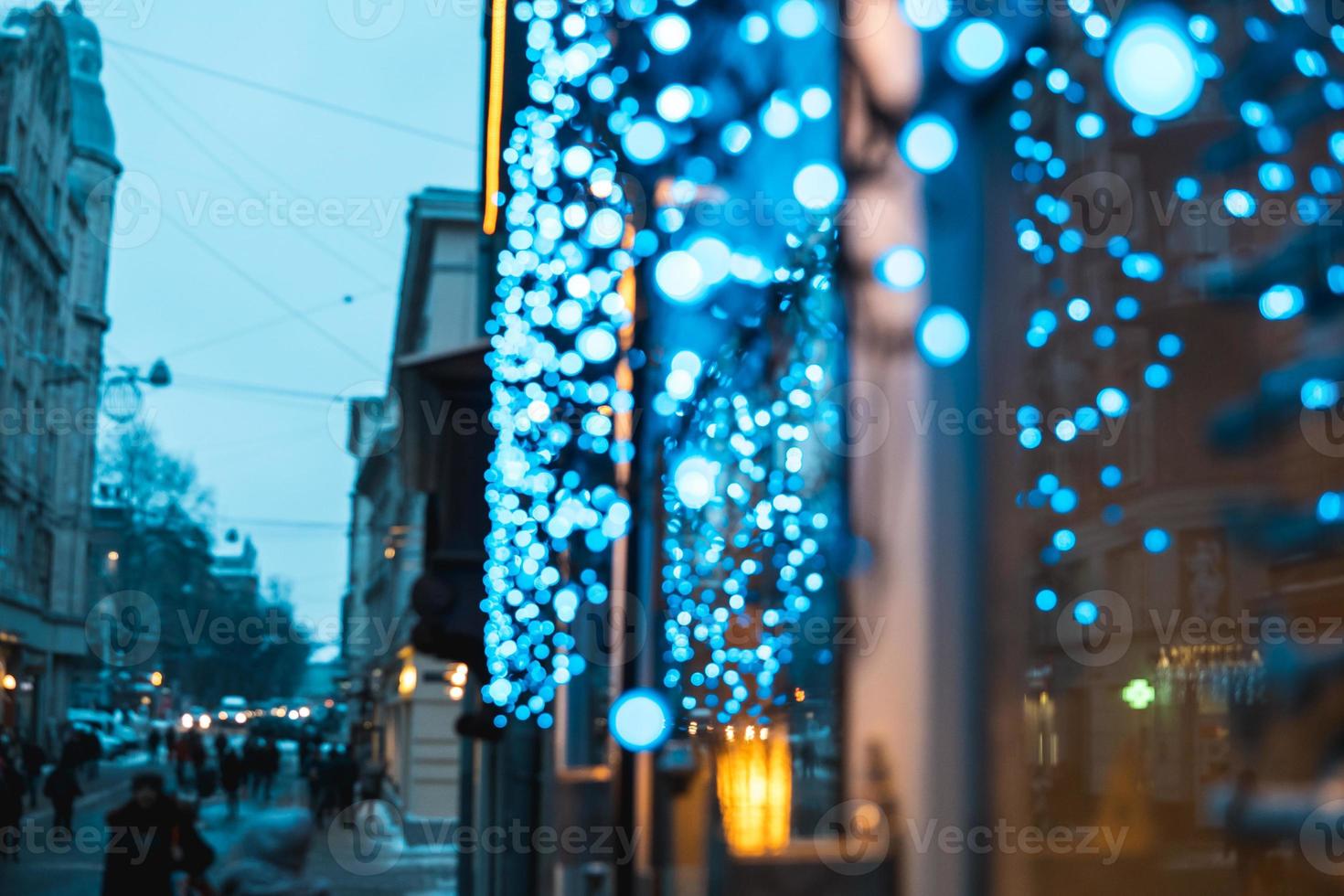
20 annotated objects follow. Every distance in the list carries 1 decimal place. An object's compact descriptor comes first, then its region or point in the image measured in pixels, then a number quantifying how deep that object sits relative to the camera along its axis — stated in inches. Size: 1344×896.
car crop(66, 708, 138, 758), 1820.9
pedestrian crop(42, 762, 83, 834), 960.9
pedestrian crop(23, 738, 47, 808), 1257.3
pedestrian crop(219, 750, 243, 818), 1188.5
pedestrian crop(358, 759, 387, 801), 1403.8
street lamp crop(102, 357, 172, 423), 1663.4
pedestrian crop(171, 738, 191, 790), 1395.2
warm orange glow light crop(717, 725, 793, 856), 349.1
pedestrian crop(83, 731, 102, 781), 1331.2
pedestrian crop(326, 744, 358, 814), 1134.4
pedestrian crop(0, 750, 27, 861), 732.7
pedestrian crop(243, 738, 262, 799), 1322.6
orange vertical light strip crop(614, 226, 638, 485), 163.9
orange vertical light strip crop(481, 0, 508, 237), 415.8
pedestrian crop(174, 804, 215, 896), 366.3
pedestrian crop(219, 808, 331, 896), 234.2
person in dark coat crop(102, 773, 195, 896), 382.3
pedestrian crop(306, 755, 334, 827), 1135.0
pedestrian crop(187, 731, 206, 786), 1336.7
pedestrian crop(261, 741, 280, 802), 1363.2
